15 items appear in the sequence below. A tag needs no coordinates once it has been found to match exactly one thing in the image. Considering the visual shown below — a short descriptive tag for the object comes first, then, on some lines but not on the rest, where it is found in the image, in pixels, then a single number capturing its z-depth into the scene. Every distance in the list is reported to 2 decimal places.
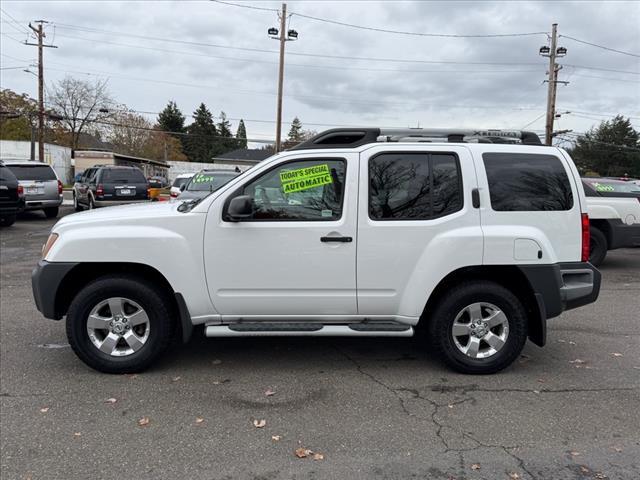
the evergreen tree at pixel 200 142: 96.62
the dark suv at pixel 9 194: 13.45
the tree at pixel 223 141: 97.56
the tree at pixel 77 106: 56.53
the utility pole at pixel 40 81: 32.71
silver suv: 15.77
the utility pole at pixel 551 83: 33.00
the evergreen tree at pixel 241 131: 117.15
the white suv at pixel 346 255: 4.17
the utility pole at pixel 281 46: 29.33
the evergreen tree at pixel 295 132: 106.56
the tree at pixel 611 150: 61.12
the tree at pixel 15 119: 52.97
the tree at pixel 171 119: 92.19
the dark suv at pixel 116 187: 16.44
